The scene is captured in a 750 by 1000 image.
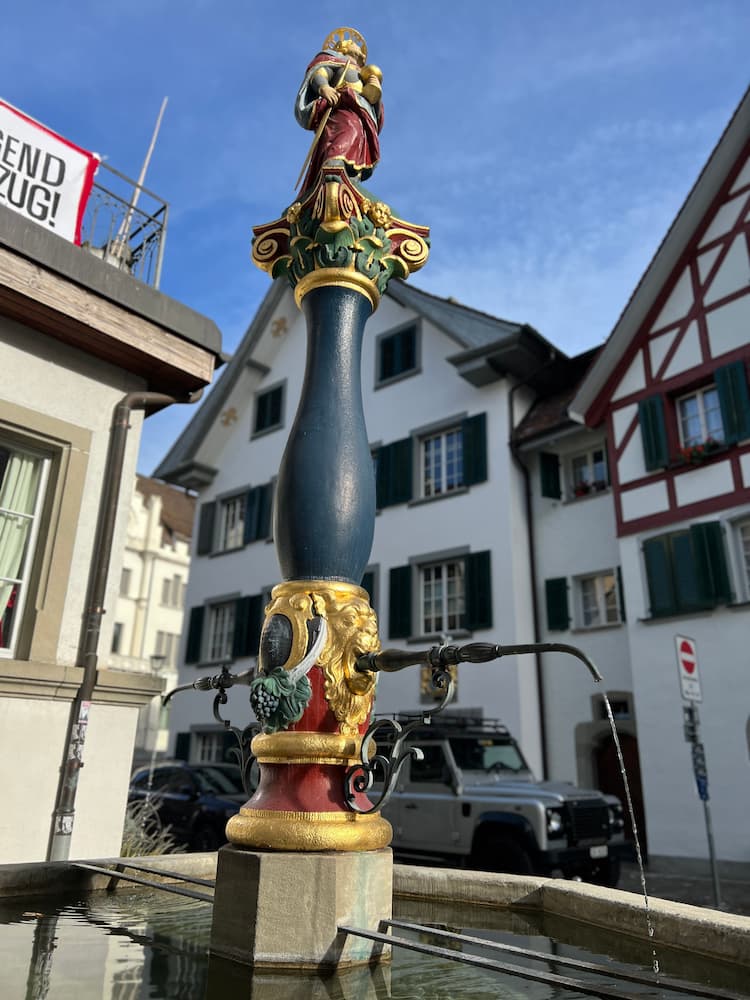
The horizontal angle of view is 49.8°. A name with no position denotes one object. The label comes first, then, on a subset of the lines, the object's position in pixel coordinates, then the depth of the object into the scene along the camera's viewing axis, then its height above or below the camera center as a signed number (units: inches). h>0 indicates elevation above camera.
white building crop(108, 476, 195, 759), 1535.4 +359.3
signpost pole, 341.1 +38.6
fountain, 101.1 -3.6
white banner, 255.1 +186.5
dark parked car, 448.5 -7.5
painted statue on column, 113.5 +43.1
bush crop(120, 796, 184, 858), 249.9 -17.4
